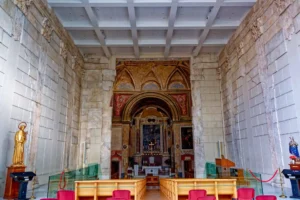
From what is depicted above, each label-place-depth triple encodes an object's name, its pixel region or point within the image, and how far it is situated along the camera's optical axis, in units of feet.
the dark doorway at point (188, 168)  57.72
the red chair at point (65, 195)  13.72
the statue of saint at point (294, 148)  19.36
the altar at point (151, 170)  59.26
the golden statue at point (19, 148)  18.80
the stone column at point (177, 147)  59.55
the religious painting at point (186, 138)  61.52
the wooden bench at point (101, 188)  17.60
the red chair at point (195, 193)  13.55
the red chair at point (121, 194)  13.91
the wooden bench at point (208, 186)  18.06
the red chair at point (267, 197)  11.46
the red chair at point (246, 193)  13.74
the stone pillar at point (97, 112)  39.88
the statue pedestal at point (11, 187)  17.72
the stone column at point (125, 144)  60.64
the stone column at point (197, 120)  39.50
